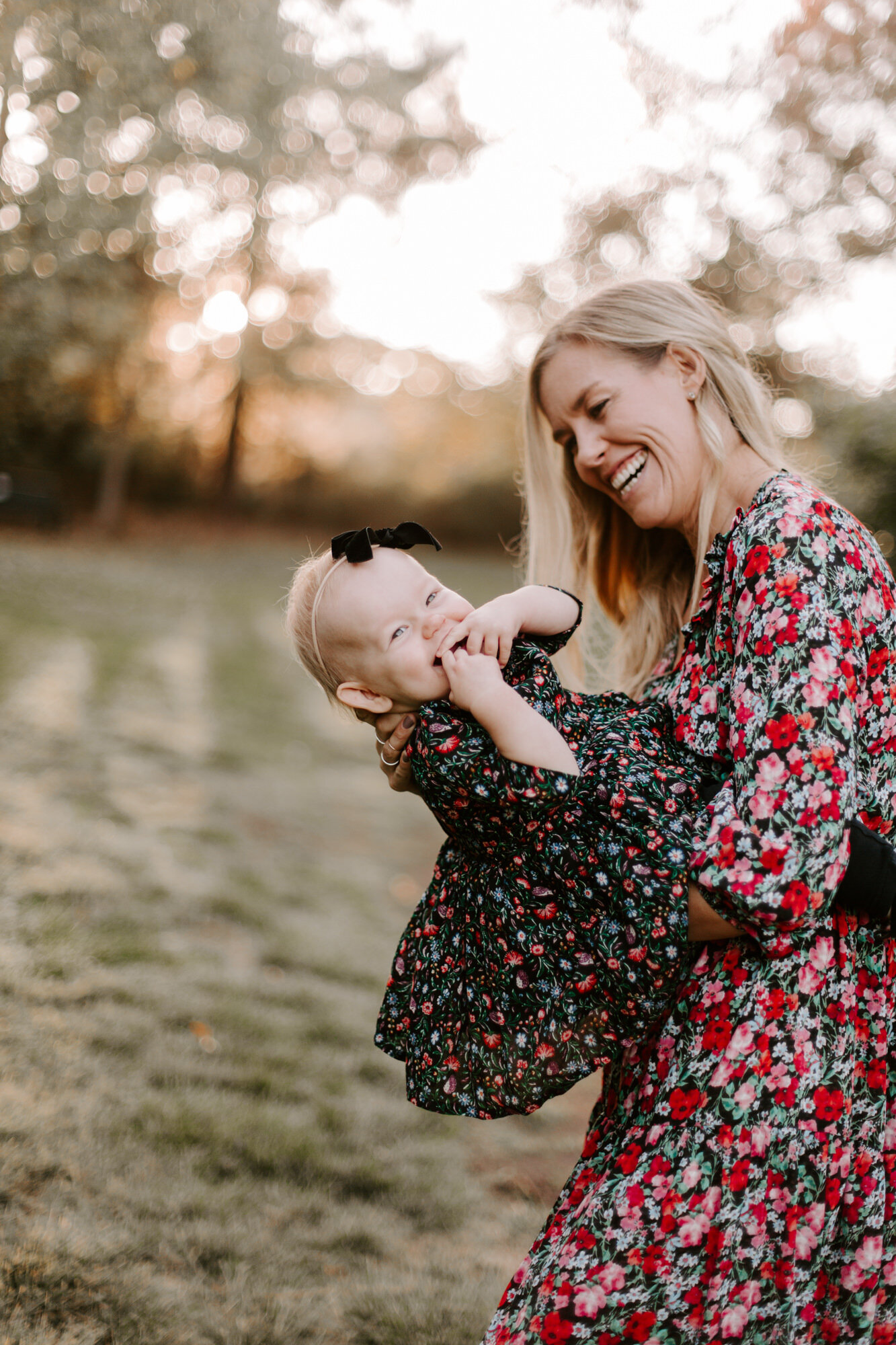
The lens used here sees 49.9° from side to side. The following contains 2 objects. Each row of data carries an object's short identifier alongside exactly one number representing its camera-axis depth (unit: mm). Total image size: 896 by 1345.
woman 1406
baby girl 1482
